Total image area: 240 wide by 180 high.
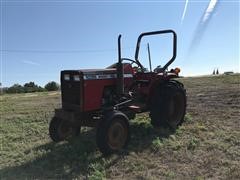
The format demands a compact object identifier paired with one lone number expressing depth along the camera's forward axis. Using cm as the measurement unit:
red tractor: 339
